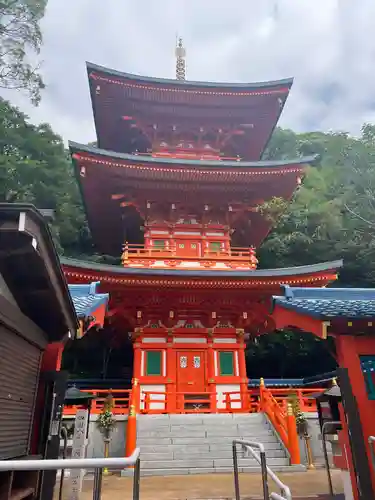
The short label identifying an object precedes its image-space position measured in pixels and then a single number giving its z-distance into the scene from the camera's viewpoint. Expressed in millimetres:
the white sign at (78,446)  5709
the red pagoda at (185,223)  12047
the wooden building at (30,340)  3344
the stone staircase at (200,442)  8664
